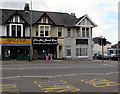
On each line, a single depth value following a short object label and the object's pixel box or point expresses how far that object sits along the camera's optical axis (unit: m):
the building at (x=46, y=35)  18.80
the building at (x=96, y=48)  40.83
